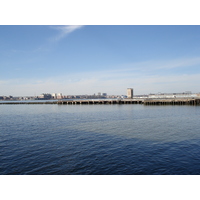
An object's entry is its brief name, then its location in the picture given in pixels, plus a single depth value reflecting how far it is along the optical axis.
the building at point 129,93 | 175.31
